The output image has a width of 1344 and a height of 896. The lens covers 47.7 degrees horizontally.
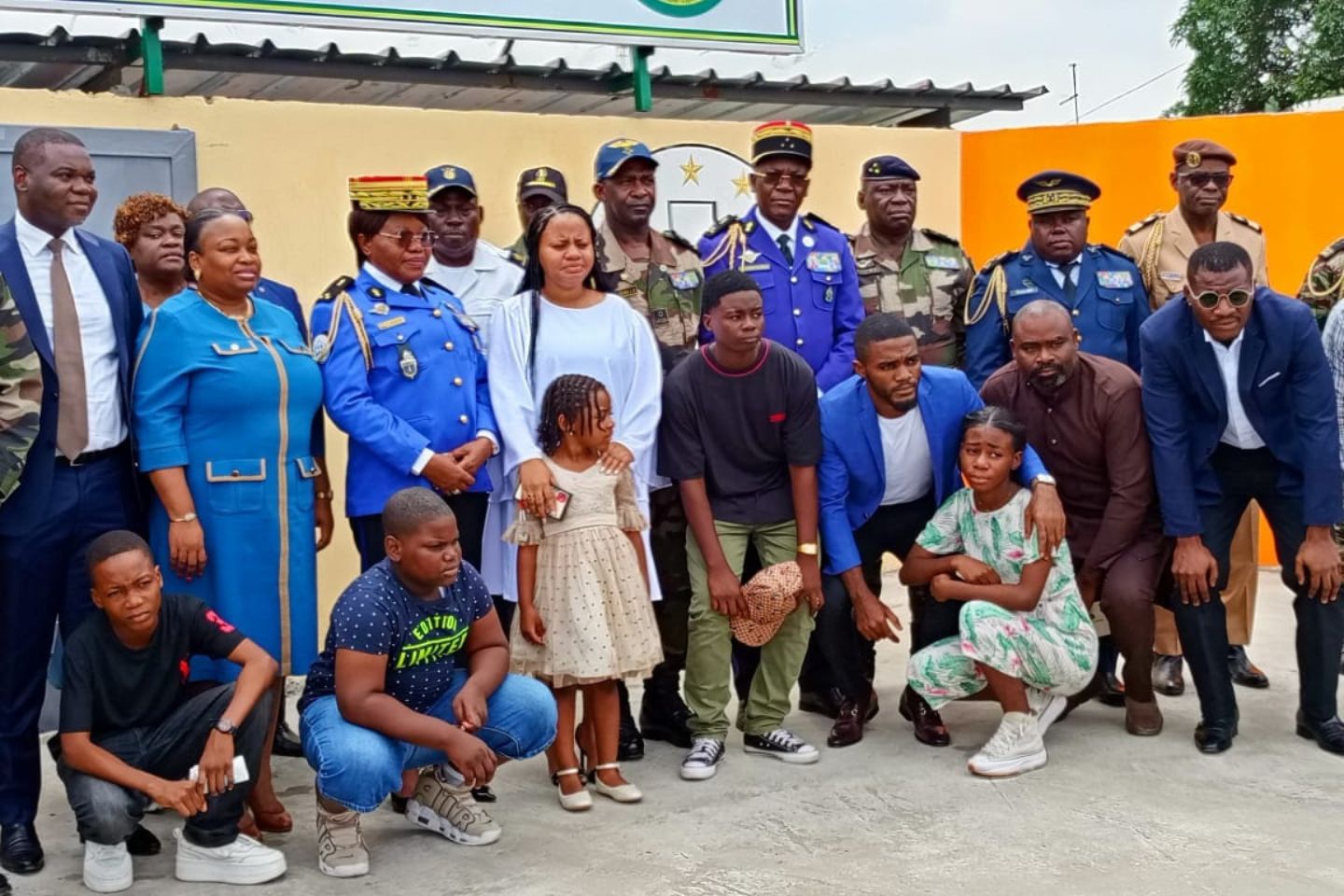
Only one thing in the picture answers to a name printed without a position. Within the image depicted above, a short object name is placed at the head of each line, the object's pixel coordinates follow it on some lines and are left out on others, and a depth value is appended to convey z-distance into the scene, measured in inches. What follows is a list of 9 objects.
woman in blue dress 166.7
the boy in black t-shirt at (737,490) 197.6
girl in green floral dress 194.7
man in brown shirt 204.8
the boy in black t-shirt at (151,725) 155.2
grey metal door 235.6
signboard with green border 248.2
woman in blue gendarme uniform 180.5
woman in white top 188.5
